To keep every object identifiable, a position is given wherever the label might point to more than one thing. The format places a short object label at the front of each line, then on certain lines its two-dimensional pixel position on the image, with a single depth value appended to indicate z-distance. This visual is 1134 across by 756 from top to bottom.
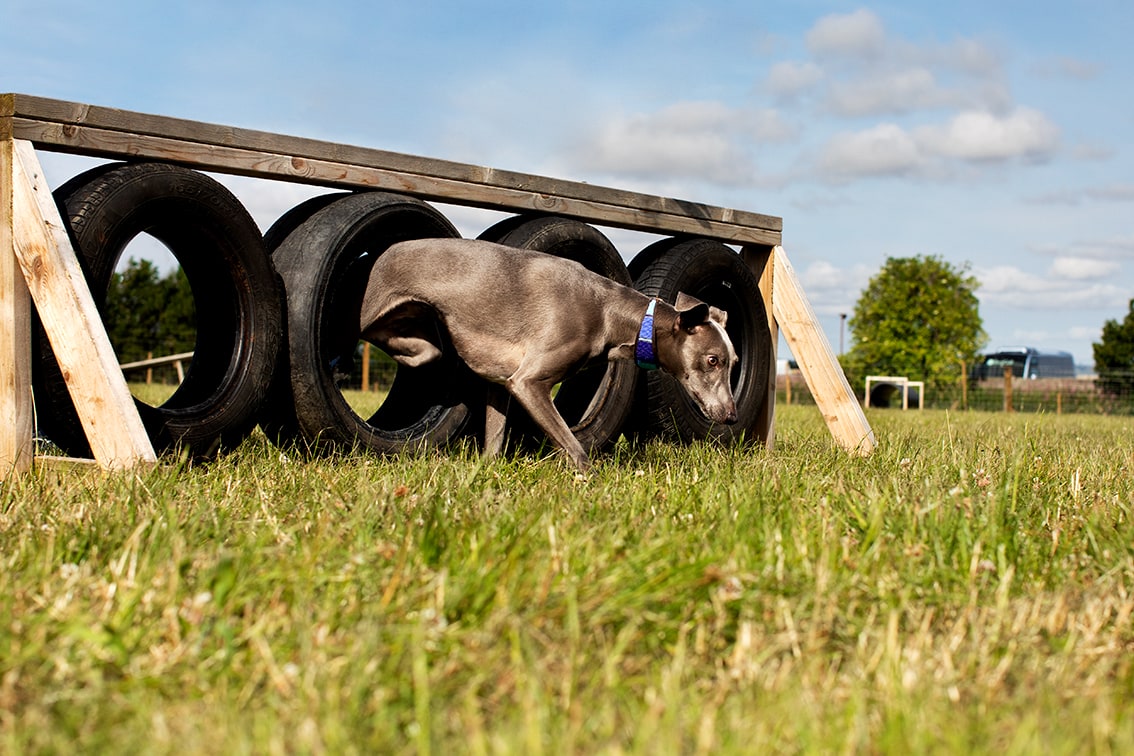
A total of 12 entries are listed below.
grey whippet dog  6.29
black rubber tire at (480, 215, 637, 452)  7.01
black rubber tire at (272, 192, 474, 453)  5.97
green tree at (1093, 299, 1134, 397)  46.97
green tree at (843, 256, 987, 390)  39.72
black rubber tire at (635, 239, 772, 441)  7.48
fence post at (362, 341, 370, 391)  27.70
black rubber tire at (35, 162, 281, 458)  5.30
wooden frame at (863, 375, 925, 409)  31.44
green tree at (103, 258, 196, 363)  31.25
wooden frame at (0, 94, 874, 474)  5.00
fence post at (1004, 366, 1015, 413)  30.25
